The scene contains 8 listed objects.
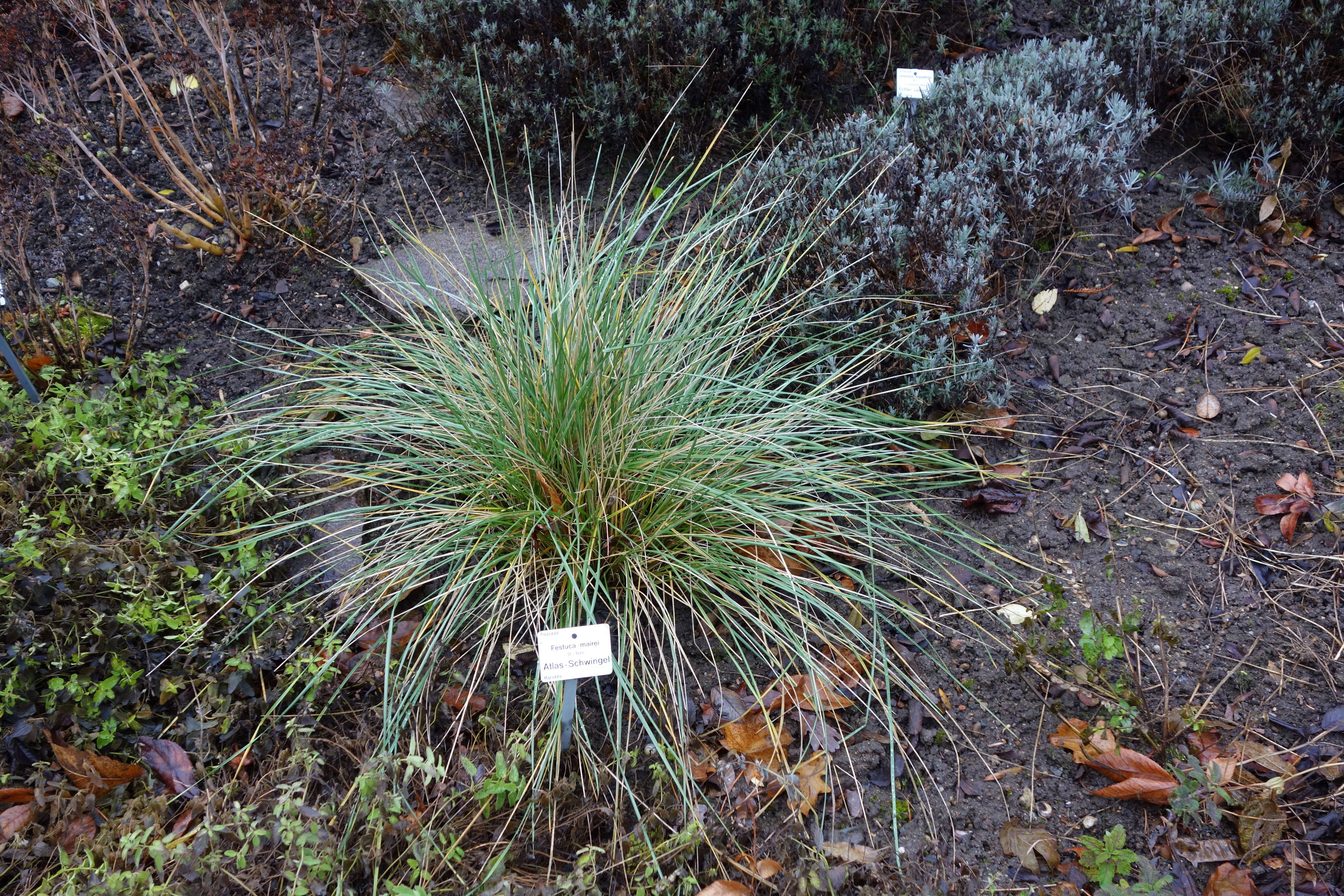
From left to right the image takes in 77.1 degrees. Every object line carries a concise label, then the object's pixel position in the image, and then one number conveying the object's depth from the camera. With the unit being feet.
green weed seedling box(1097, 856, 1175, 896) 5.65
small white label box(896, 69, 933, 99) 11.20
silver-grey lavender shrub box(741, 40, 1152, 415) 9.61
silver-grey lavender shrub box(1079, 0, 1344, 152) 10.84
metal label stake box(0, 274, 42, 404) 8.30
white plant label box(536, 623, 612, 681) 6.03
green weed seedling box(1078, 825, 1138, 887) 5.96
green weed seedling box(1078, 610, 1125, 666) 6.95
